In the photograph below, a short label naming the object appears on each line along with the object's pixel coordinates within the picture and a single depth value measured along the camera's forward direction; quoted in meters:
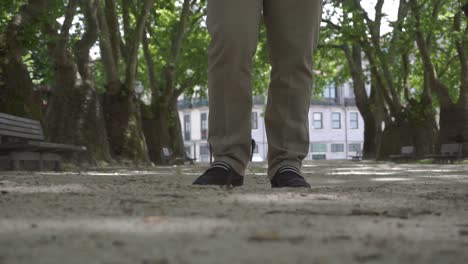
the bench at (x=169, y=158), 22.73
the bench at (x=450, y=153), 18.92
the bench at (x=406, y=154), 22.70
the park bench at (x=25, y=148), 10.07
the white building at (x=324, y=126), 71.81
